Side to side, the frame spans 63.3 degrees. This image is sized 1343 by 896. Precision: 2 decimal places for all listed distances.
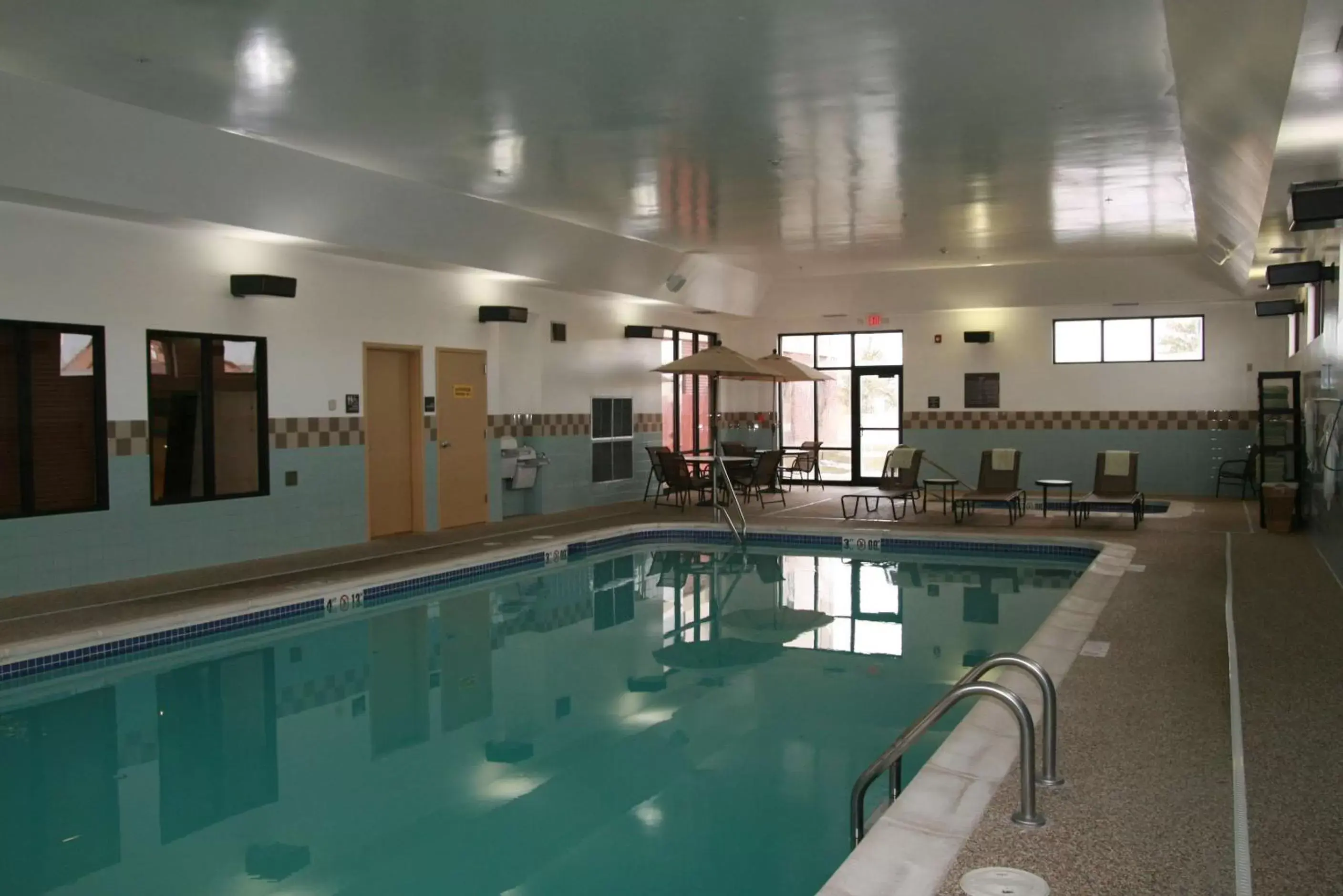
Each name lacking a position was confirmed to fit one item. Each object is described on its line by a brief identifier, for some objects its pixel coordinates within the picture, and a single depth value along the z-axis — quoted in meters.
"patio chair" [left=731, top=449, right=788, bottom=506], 12.80
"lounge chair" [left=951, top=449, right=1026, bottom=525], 12.00
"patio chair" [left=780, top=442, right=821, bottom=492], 16.00
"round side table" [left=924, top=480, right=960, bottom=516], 12.05
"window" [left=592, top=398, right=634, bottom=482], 13.40
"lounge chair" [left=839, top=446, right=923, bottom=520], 12.09
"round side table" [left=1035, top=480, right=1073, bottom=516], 11.48
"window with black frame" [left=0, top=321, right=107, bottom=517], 7.17
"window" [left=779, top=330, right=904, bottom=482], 16.20
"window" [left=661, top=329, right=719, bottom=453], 15.23
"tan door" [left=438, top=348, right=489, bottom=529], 10.91
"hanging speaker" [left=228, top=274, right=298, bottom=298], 8.42
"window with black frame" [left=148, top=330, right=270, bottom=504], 8.17
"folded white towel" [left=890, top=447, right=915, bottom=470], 12.42
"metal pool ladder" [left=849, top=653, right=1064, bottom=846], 3.11
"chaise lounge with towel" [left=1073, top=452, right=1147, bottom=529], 11.09
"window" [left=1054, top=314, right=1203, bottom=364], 14.20
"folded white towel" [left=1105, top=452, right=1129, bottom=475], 11.78
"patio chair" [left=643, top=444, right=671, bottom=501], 12.85
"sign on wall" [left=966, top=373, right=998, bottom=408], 15.30
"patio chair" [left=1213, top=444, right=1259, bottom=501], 13.57
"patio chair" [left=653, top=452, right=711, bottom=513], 12.48
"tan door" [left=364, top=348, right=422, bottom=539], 10.18
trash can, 10.08
